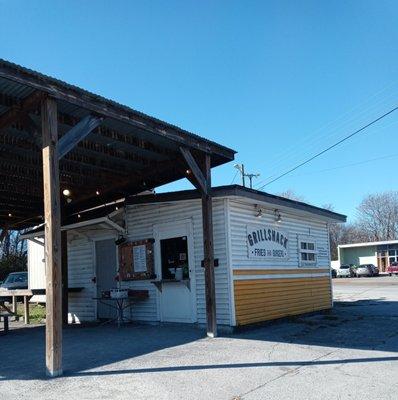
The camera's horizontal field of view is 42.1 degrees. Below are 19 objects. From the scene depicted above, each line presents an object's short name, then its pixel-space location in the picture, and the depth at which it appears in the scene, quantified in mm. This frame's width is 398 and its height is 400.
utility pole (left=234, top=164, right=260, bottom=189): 43553
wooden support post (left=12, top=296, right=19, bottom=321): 15962
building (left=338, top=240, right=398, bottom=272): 57969
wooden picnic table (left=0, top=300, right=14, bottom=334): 11776
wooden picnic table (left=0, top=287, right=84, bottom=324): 14425
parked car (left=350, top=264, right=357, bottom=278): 54081
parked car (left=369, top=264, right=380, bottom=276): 53094
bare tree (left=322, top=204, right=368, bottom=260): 86188
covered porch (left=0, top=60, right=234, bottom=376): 7066
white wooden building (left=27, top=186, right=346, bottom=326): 11336
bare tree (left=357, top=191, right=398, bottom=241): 80938
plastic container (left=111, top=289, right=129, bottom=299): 12555
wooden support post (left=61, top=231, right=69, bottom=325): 14805
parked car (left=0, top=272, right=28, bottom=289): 27800
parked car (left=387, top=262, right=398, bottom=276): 53188
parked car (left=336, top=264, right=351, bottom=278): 54438
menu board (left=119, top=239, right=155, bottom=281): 12812
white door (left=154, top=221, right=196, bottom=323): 11875
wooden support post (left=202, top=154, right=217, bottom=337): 10188
